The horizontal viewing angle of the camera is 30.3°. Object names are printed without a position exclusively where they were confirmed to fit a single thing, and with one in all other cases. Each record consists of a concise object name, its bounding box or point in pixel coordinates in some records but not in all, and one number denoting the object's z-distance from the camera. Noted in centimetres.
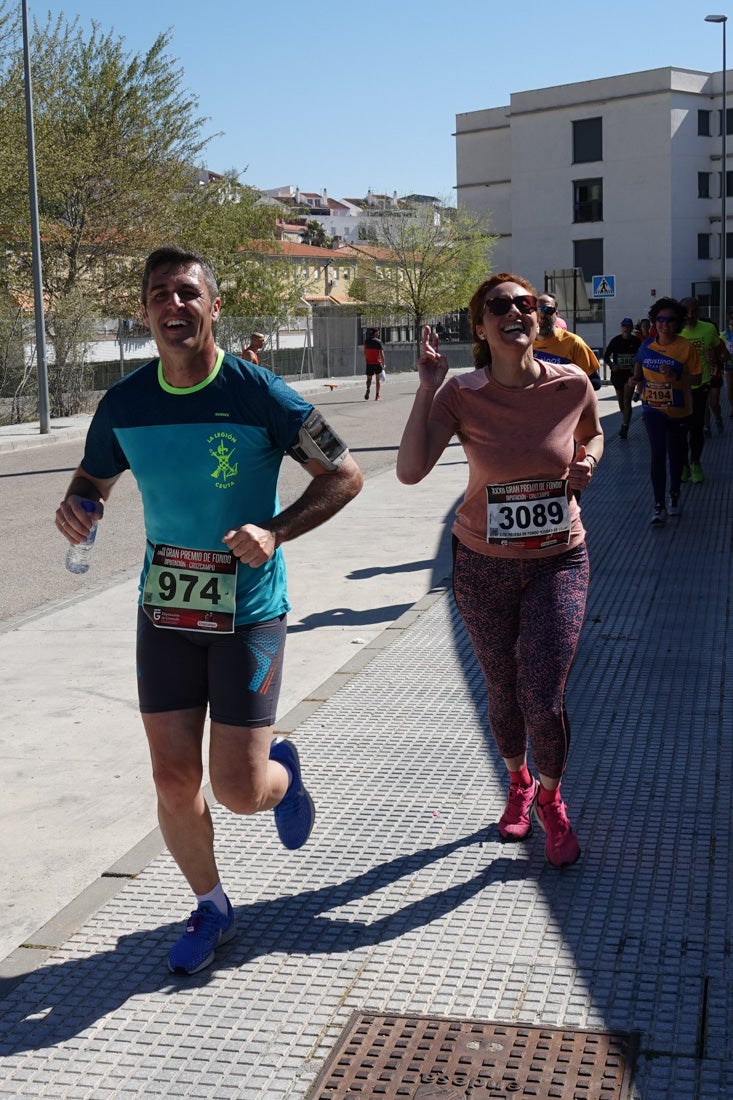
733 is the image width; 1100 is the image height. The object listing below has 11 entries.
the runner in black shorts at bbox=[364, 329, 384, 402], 3344
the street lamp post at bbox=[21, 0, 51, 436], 2358
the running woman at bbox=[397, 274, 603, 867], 427
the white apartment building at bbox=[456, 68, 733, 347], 6769
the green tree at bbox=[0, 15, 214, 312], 3117
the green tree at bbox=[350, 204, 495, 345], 6312
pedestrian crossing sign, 3334
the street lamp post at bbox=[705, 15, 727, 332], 4474
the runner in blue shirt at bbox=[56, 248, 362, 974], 362
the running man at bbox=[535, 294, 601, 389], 917
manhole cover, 309
